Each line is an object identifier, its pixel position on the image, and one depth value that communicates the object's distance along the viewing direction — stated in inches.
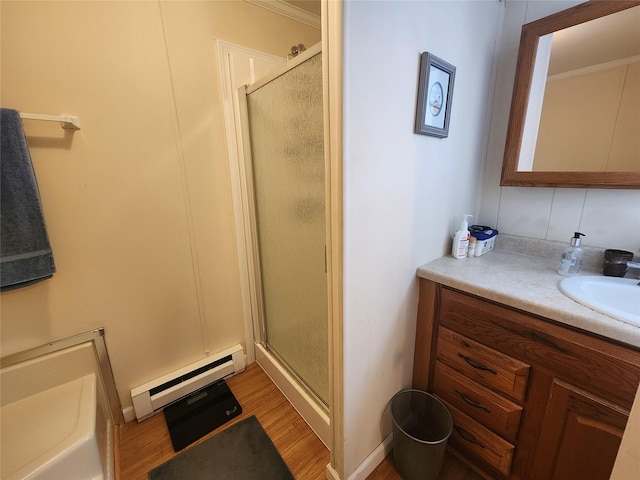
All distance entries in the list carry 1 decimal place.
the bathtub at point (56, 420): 34.8
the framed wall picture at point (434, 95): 35.2
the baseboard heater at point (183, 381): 55.1
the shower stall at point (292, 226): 42.7
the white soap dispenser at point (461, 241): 47.3
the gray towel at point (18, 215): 35.9
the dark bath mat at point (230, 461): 45.6
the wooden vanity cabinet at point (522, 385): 29.2
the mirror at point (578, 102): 38.3
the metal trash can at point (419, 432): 39.9
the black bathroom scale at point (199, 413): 52.5
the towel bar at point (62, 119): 37.4
